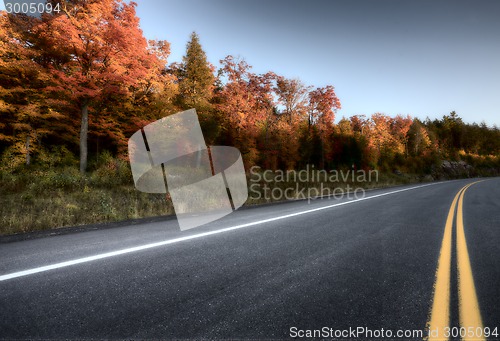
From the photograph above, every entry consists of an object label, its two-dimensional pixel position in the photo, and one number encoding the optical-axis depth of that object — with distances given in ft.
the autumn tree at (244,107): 61.98
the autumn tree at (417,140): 174.60
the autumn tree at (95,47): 33.63
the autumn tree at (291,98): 91.25
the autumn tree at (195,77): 70.70
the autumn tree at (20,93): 38.50
